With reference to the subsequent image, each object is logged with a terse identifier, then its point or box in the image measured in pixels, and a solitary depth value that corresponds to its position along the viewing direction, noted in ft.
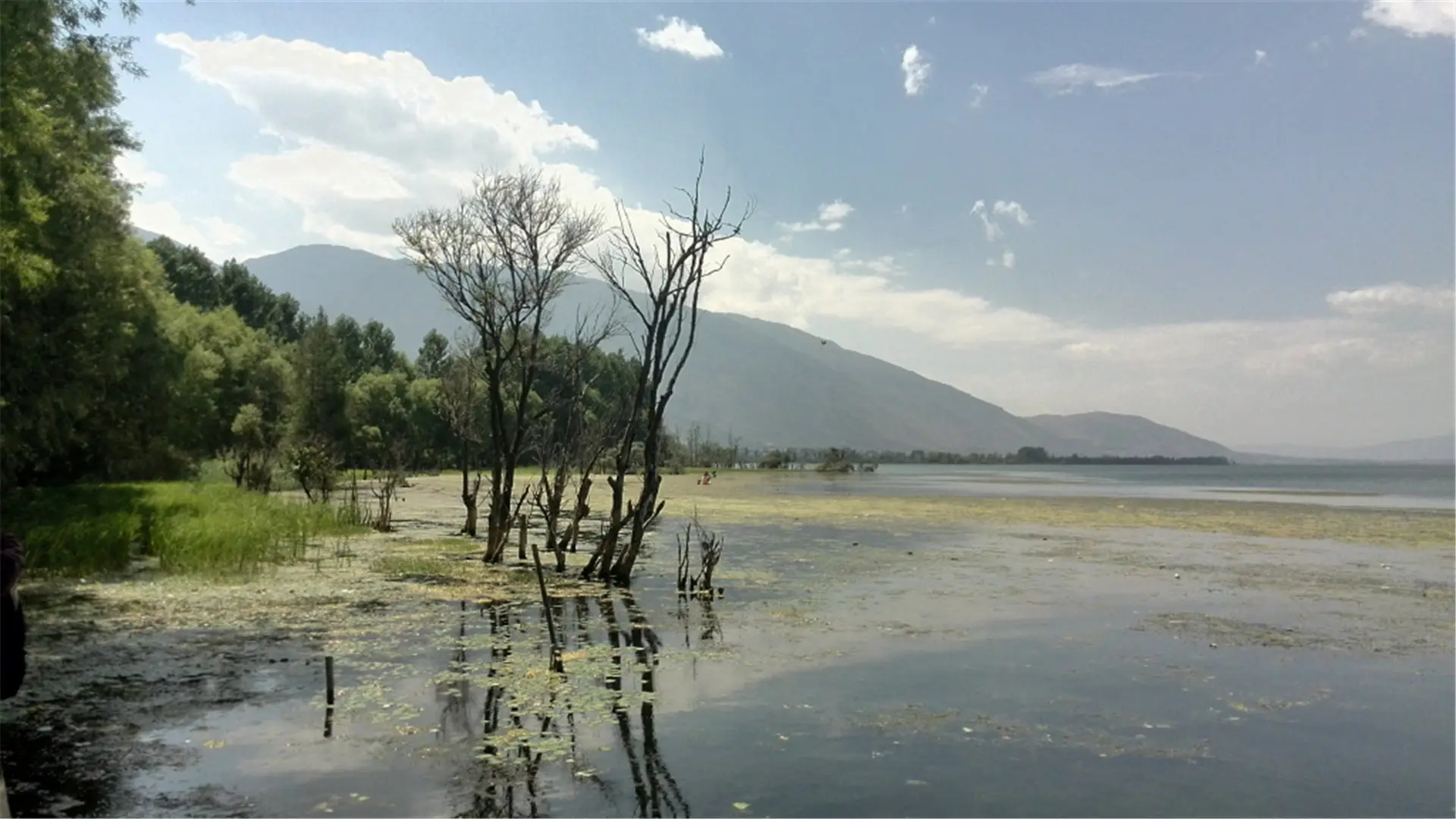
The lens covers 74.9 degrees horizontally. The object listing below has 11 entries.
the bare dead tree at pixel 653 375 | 63.52
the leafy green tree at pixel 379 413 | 239.30
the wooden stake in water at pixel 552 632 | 37.63
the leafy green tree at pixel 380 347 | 329.93
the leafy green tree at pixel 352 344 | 311.47
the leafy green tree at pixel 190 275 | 248.93
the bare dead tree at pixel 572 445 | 71.46
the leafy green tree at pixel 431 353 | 356.59
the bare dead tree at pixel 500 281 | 77.25
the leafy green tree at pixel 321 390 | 218.79
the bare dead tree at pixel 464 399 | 94.22
